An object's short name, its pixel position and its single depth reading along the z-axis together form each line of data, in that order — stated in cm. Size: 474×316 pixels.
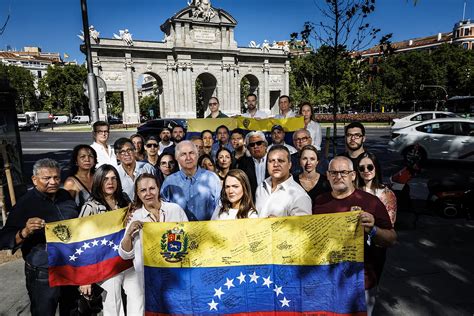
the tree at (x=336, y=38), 749
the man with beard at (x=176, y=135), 645
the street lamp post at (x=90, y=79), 696
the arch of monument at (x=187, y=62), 3789
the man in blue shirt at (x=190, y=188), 380
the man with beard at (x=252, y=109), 827
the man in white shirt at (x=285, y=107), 768
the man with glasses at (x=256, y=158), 470
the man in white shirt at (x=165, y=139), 656
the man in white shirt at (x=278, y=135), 560
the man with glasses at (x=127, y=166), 445
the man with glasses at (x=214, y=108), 831
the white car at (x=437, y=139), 1148
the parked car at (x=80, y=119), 7238
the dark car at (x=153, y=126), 2041
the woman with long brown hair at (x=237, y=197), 300
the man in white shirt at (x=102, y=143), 508
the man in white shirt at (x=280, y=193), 295
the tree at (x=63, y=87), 7738
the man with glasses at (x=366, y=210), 260
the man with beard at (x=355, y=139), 422
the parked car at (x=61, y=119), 7325
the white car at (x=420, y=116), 2056
